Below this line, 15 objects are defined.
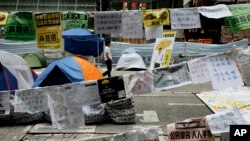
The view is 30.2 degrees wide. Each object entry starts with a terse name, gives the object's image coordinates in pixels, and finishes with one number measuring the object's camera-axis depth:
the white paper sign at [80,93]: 5.61
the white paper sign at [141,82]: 6.12
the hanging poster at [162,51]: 12.16
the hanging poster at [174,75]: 6.00
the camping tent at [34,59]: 21.47
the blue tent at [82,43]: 14.60
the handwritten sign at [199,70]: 5.84
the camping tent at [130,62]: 20.97
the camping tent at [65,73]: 9.55
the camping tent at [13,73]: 9.45
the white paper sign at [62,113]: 5.57
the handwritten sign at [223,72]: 5.74
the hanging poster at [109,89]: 5.71
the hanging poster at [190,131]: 4.66
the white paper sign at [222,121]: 4.67
